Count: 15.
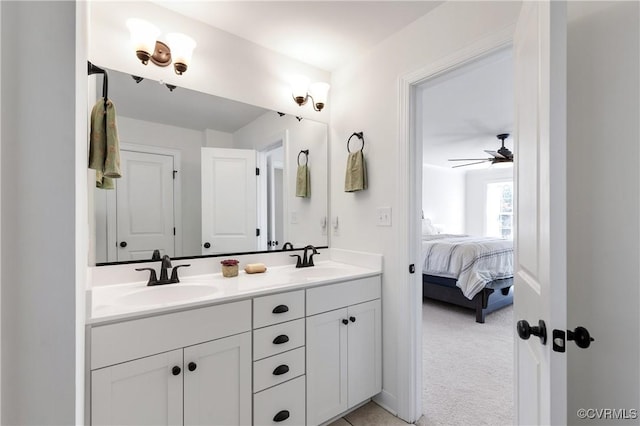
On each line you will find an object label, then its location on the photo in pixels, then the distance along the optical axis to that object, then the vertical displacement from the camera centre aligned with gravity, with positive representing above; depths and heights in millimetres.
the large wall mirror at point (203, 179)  1596 +228
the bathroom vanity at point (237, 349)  1077 -629
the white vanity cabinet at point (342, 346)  1587 -801
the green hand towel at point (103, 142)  1167 +295
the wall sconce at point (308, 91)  2141 +927
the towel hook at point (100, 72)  1150 +580
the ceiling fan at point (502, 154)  4355 +904
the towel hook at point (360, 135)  2088 +571
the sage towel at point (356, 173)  2021 +285
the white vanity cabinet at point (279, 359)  1385 -743
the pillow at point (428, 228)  6234 -333
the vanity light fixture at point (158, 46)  1482 +917
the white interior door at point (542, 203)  726 +29
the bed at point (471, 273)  3389 -756
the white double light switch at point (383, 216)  1886 -21
